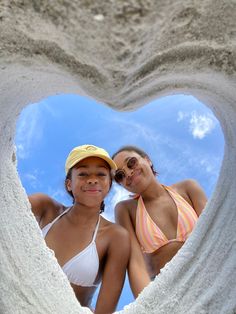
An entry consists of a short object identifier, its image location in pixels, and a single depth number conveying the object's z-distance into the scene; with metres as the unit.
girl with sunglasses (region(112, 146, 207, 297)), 1.65
